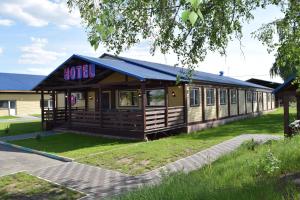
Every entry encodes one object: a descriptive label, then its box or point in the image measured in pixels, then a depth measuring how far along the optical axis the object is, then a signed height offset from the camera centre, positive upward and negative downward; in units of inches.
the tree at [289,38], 250.3 +63.1
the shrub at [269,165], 180.4 -53.2
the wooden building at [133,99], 477.4 -3.0
